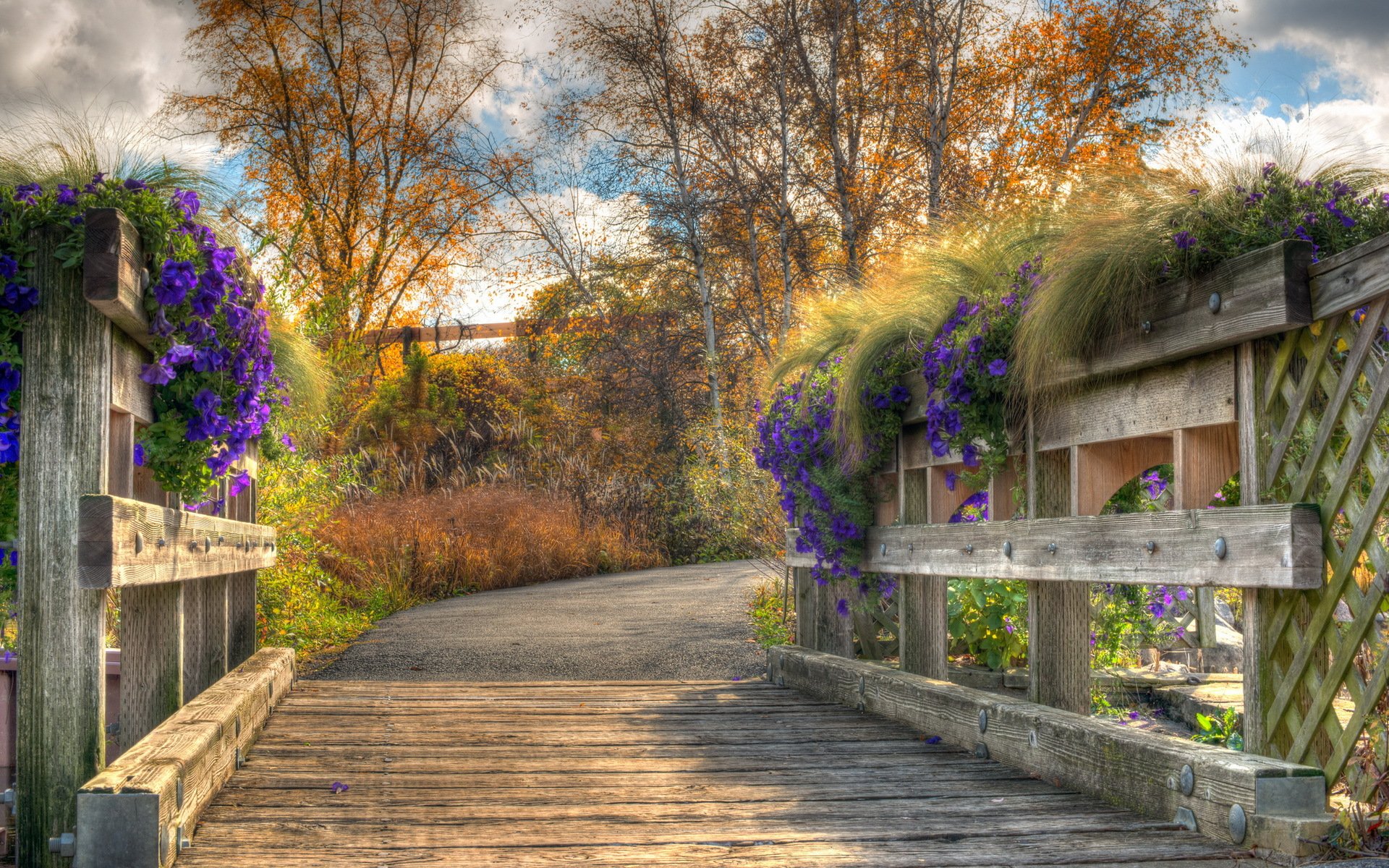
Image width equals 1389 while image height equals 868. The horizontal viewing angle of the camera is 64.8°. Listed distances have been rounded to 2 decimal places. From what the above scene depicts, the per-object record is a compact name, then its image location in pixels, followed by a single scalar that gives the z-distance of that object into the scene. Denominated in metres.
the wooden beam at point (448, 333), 21.55
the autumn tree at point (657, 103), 13.74
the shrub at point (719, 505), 9.58
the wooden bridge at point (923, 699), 2.38
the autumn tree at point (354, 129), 16.91
